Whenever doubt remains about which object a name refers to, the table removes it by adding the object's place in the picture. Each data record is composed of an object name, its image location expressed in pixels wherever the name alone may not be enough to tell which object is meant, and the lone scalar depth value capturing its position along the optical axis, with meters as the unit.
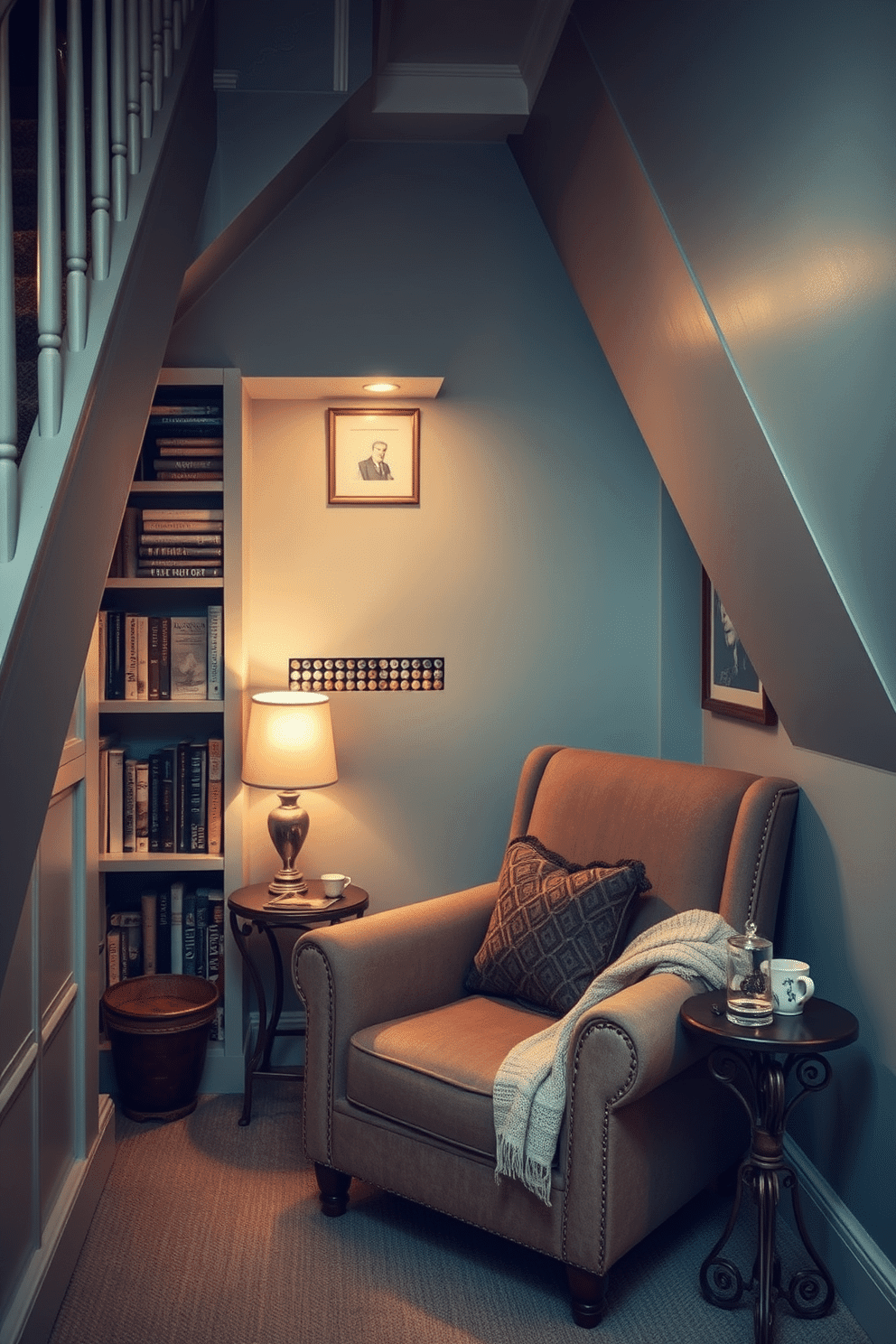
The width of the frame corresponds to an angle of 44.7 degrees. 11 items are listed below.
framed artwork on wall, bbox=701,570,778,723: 2.79
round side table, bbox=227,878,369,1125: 2.89
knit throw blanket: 2.10
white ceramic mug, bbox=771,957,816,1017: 2.05
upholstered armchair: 2.06
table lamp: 2.96
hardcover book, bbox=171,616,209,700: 3.16
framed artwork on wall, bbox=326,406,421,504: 3.32
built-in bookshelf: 3.08
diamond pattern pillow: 2.51
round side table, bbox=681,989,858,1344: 1.94
